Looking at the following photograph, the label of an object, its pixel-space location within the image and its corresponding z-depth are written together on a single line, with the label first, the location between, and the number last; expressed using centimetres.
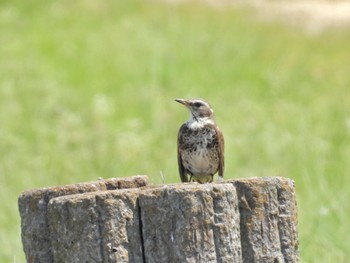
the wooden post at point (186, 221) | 773
